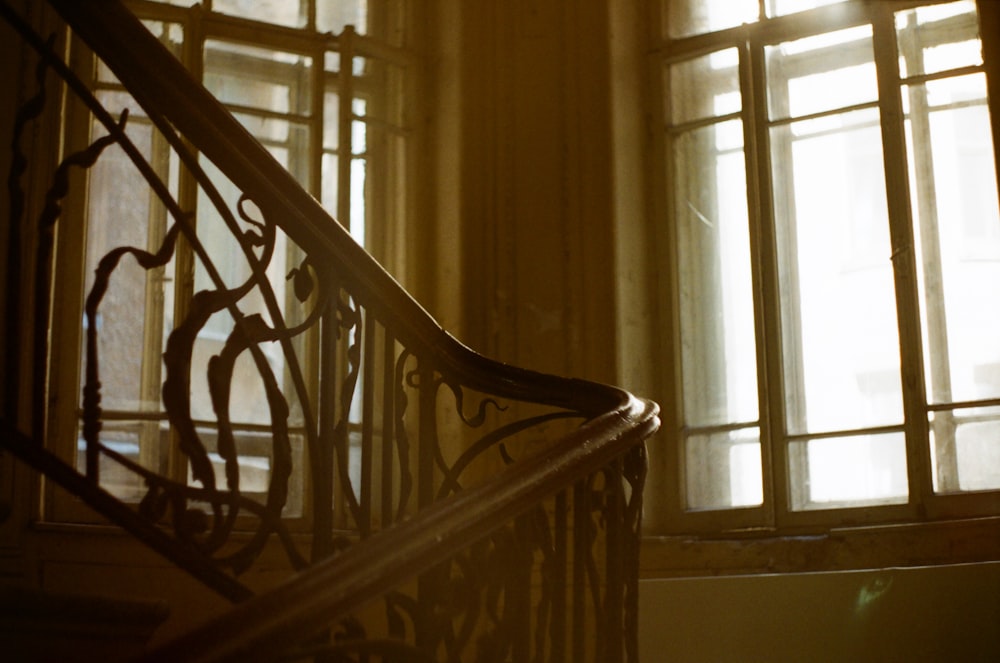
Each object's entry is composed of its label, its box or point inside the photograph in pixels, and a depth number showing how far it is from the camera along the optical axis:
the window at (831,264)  3.99
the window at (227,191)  3.97
